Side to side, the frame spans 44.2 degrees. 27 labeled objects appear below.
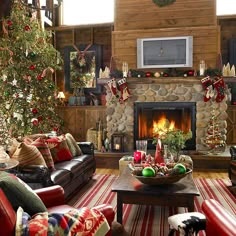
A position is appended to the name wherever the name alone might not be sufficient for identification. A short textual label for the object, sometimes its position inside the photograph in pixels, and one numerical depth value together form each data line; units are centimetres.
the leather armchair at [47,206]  139
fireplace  552
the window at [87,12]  730
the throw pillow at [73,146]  425
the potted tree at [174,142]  359
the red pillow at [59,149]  384
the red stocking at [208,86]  524
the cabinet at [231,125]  654
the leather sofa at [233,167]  391
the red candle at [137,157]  357
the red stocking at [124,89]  548
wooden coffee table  255
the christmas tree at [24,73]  527
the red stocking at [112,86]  549
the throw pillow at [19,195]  165
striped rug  280
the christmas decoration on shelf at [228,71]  530
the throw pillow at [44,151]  332
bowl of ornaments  262
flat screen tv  539
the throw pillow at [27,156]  296
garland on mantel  536
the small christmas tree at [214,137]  522
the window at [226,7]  666
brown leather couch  283
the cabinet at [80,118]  699
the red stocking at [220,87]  522
